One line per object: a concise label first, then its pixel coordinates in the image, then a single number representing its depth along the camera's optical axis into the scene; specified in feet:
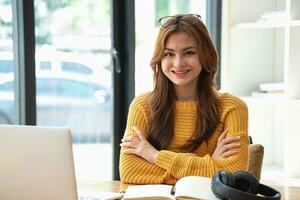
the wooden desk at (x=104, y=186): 8.63
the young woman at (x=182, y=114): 8.60
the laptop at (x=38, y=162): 6.83
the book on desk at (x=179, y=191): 7.13
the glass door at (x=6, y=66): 11.10
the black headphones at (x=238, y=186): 6.94
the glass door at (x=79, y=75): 11.87
